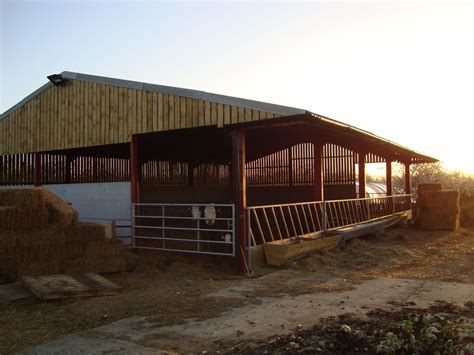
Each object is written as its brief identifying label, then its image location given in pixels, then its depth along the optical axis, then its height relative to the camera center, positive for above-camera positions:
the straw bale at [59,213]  8.41 -0.41
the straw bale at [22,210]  7.77 -0.32
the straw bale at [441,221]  15.76 -1.29
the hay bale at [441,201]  15.73 -0.58
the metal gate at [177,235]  9.88 -1.14
